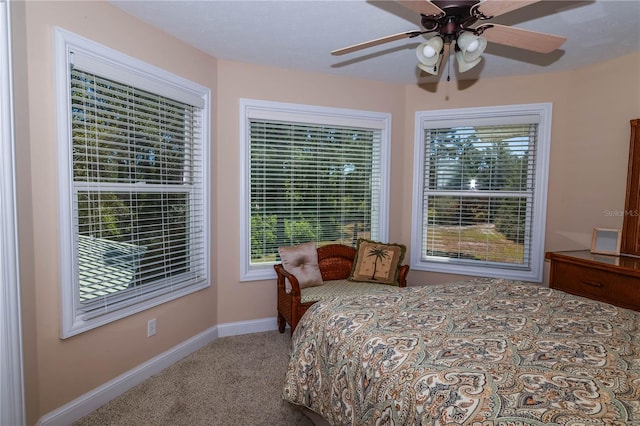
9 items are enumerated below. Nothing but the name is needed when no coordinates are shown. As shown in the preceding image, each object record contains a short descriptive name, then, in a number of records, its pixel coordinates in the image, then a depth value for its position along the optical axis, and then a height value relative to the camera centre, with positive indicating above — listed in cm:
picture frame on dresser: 292 -39
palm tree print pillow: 350 -71
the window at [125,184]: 208 +3
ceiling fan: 157 +81
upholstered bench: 314 -80
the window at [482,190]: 360 +3
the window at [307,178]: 350 +14
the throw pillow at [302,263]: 332 -69
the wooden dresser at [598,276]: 245 -61
